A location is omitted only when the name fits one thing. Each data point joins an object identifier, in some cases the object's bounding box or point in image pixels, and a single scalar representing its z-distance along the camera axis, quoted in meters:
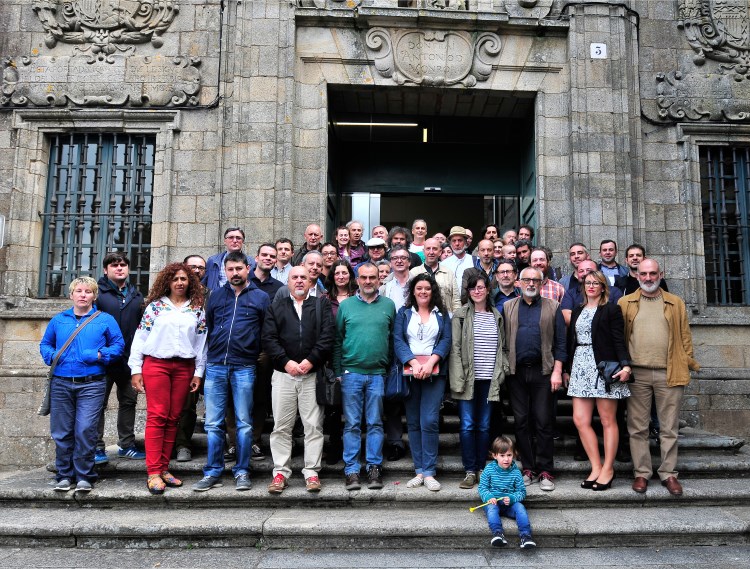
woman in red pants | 5.91
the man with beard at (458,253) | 7.66
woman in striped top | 5.99
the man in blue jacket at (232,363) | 5.89
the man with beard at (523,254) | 7.61
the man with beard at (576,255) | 7.47
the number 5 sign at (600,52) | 9.81
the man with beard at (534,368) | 6.06
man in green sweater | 5.93
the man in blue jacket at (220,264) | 7.30
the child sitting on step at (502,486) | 5.14
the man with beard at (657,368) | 6.01
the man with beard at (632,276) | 7.17
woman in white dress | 5.95
